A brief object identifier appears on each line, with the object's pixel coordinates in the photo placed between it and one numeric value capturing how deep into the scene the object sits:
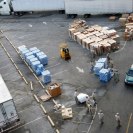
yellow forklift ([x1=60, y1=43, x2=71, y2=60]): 20.40
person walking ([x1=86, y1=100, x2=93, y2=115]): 14.98
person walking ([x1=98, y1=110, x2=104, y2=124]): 14.01
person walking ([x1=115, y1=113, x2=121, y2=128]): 13.67
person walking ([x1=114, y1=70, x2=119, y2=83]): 17.22
